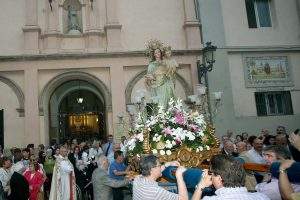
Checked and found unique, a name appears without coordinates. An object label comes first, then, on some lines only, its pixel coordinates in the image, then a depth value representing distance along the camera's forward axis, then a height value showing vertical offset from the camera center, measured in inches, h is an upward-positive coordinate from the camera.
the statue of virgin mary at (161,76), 343.0 +54.8
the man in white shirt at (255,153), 267.1 -17.8
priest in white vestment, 366.6 -36.7
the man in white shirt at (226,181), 113.1 -15.0
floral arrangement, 239.6 +1.8
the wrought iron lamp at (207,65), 574.4 +109.4
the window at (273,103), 692.1 +44.4
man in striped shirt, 156.3 -20.2
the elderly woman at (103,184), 283.4 -32.9
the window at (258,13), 725.3 +220.3
